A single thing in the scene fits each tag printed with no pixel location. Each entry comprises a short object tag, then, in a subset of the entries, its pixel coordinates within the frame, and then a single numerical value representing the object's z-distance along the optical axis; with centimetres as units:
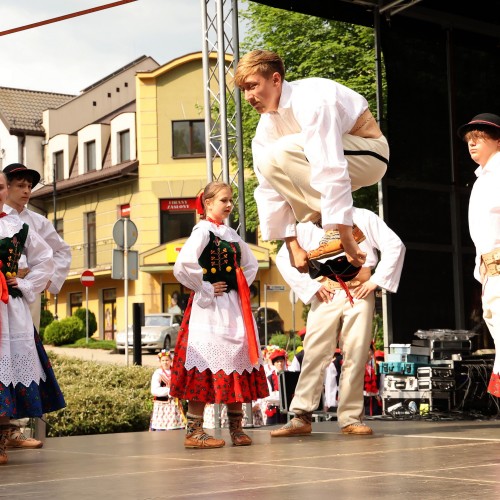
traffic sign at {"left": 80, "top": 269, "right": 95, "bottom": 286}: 2547
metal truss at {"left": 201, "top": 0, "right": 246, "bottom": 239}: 1045
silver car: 3191
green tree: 2600
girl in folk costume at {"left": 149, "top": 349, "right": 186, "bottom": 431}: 1166
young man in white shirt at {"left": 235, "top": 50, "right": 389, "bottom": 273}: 450
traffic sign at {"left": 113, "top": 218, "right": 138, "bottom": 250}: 1688
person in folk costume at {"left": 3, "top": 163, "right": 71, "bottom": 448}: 756
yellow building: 3950
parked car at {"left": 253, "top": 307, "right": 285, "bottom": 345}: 3312
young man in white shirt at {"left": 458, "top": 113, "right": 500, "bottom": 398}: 637
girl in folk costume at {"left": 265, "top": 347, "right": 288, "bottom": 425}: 1227
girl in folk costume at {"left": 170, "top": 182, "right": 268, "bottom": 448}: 723
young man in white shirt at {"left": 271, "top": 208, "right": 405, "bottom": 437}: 767
